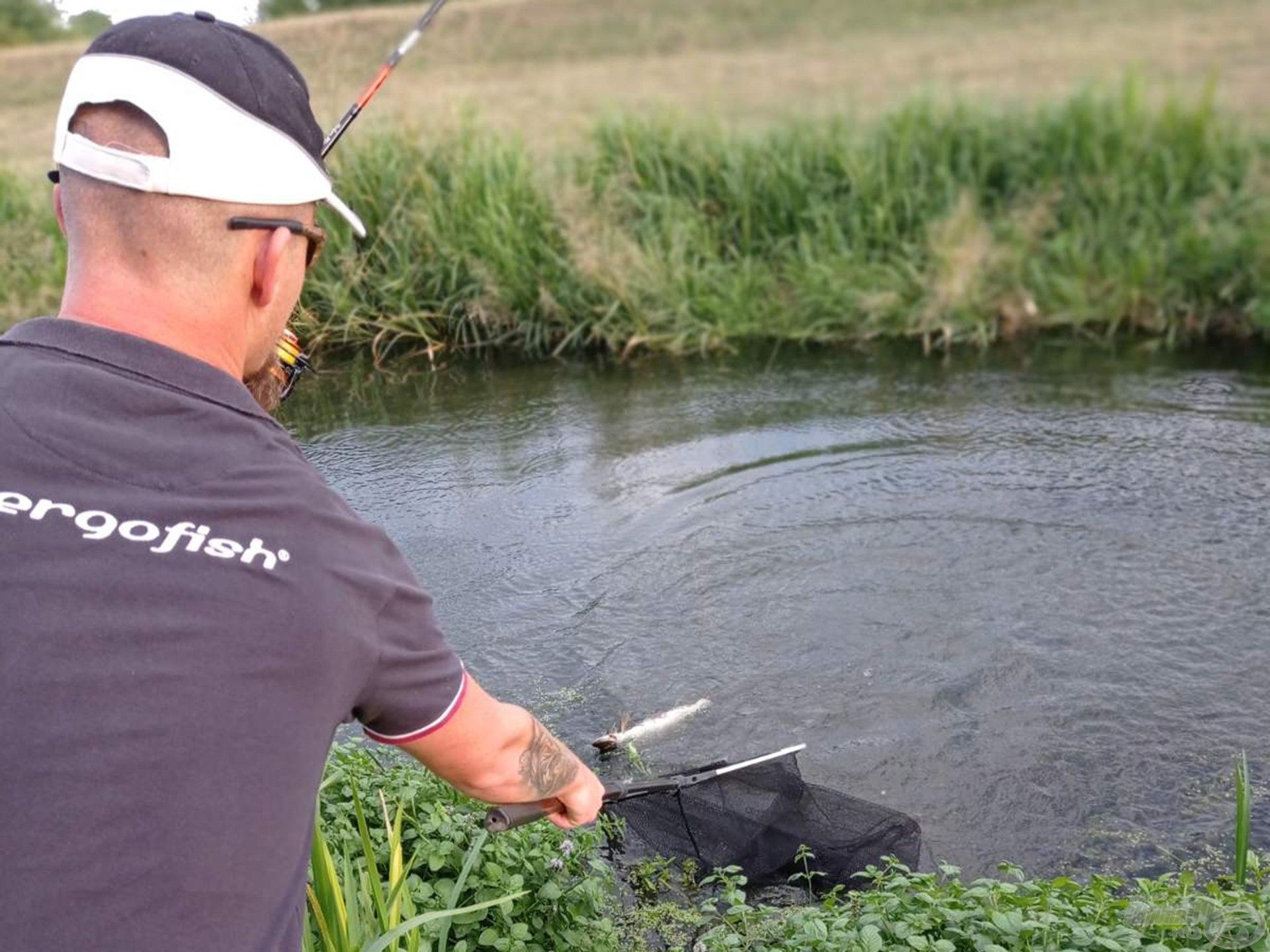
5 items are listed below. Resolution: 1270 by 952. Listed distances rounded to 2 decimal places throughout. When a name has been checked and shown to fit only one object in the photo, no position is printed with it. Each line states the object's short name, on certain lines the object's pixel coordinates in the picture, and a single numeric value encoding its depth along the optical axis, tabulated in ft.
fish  13.15
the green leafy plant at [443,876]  8.34
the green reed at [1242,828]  9.23
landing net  10.98
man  4.86
